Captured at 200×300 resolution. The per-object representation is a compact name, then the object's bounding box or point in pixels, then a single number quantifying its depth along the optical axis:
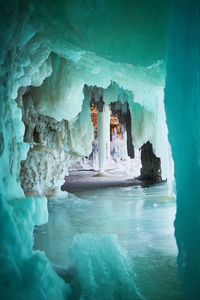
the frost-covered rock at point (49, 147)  6.62
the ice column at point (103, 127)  13.79
